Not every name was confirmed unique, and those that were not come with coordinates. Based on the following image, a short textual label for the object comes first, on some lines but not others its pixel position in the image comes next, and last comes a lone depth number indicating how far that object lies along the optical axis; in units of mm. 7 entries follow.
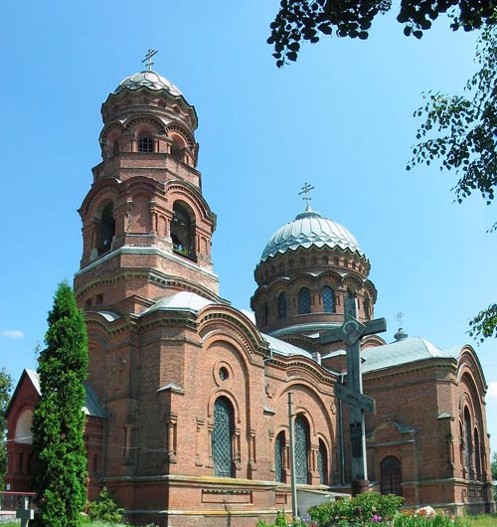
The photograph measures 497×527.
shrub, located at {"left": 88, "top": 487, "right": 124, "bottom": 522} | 18027
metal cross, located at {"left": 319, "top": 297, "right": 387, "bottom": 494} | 16672
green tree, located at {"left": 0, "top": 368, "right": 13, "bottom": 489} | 32688
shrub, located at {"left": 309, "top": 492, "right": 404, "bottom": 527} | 13383
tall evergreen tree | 15148
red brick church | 19484
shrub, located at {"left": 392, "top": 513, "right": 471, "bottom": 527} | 11516
